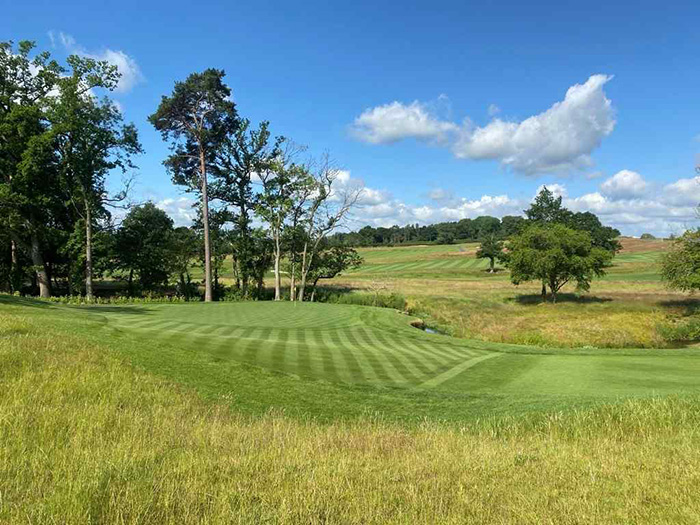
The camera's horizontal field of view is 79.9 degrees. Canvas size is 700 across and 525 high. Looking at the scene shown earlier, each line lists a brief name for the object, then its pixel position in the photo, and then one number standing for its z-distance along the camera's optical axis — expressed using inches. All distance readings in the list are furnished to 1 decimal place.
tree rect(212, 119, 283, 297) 1636.3
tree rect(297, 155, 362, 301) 1708.9
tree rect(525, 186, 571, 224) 3449.8
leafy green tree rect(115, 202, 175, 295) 1578.5
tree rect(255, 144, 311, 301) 1667.1
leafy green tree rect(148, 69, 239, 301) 1455.5
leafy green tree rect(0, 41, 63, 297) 1239.5
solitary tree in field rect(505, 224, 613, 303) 1732.3
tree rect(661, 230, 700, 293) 1289.4
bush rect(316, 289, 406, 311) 1584.6
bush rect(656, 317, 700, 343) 1219.9
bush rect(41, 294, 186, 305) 1247.5
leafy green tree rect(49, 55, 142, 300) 1307.8
